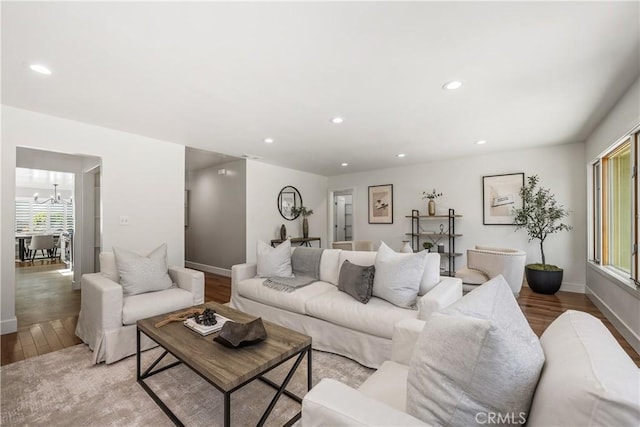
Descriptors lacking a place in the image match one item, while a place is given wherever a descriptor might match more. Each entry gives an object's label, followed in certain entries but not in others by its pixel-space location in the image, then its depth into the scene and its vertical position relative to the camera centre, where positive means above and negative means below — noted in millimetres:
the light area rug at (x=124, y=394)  1656 -1213
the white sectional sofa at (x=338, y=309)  2145 -845
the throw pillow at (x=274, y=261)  3227 -560
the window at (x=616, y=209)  2561 +45
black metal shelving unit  5211 -431
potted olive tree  4090 -146
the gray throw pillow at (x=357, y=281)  2445 -619
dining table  7160 -673
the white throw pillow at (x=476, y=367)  781 -455
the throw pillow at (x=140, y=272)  2645 -571
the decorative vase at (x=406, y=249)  3472 -448
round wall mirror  6000 +288
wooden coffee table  1388 -796
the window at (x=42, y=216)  8266 -56
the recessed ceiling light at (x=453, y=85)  2252 +1062
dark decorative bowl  1652 -739
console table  5773 -588
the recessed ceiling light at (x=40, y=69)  2027 +1080
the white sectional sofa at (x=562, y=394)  595 -437
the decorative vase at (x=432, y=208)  5395 +102
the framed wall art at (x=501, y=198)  4723 +272
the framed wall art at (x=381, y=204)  6137 +214
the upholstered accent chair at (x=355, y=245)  4897 -570
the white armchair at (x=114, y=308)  2270 -838
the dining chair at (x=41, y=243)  7020 -746
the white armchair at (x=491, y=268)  3420 -699
